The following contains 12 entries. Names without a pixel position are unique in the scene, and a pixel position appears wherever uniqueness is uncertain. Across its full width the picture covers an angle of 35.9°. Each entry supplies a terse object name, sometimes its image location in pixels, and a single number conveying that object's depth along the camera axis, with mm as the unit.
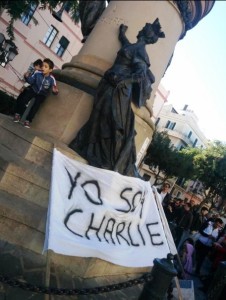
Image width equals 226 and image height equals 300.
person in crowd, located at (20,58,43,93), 5283
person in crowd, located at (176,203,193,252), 9273
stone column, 5328
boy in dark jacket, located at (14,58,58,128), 5219
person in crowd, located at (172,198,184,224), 10631
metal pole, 2947
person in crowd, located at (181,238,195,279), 7134
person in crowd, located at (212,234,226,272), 8009
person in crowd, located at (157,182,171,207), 10811
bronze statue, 5086
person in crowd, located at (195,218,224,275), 8179
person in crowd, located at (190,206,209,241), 10912
